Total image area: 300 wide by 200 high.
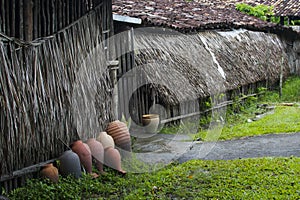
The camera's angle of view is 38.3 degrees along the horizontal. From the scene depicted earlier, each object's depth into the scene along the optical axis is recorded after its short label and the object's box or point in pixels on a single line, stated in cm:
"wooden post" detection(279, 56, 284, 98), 1512
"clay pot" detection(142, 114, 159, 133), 961
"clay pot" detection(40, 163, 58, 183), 600
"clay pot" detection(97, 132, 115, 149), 718
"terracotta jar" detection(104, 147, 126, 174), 695
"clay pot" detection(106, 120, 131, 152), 755
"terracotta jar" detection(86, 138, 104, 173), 688
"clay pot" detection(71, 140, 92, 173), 658
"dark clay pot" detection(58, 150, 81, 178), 626
